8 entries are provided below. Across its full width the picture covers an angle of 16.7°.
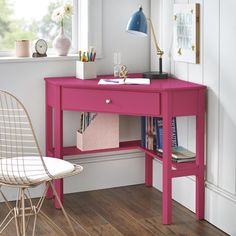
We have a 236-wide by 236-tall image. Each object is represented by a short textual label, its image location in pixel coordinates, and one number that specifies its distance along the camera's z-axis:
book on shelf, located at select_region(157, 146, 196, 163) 4.73
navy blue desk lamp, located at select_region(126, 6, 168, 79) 4.83
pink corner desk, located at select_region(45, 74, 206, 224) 4.50
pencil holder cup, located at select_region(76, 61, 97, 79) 5.03
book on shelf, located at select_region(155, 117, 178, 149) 5.00
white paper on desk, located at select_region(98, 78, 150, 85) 4.76
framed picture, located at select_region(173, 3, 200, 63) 4.66
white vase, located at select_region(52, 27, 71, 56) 5.22
